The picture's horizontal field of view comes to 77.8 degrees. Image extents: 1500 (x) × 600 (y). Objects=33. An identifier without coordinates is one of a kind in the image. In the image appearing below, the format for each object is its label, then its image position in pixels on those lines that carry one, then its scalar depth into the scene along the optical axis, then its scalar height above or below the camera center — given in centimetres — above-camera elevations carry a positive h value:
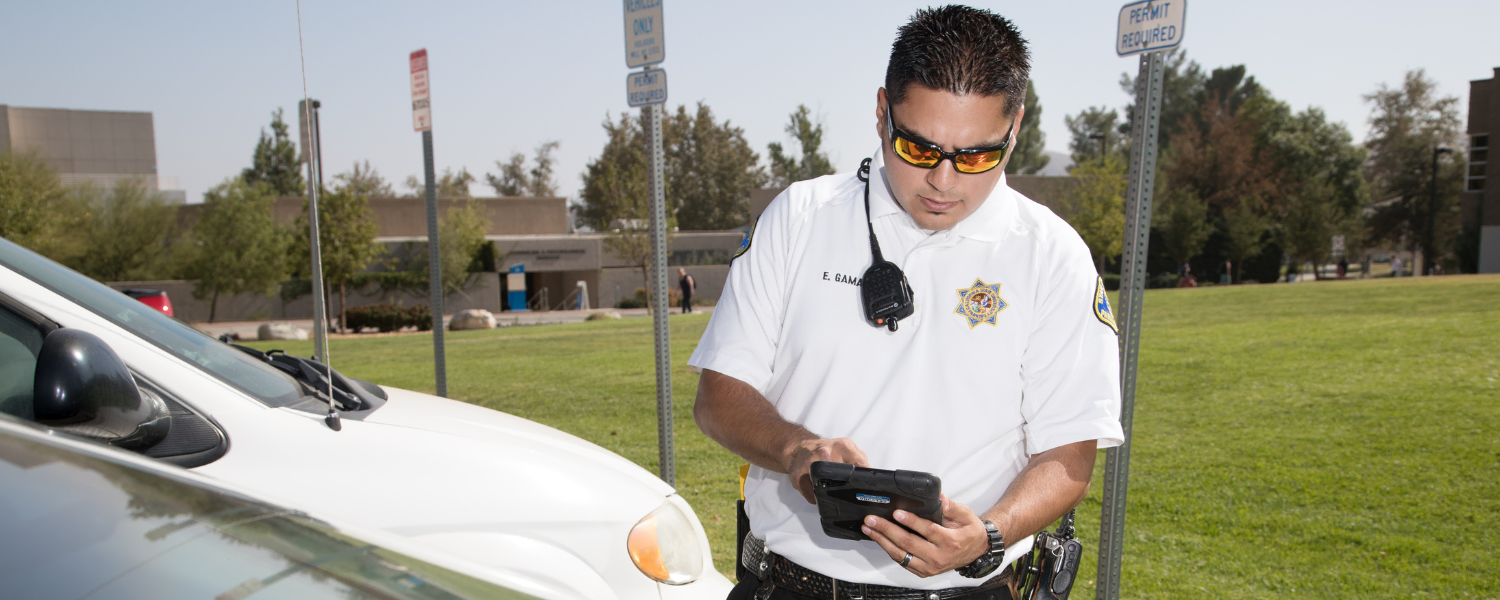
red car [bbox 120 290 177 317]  1691 -112
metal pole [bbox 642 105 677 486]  452 -32
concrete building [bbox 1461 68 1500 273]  4366 +225
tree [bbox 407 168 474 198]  5442 +359
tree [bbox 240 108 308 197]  7288 +581
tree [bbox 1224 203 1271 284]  4872 -44
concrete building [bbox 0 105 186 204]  5184 +594
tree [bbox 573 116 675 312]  3922 +82
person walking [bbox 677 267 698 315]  3052 -178
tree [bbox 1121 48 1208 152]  8775 +1295
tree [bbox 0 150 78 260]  3058 +117
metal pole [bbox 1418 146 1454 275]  4756 -78
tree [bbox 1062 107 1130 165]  10256 +1110
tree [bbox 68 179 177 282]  3772 +22
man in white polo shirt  182 -23
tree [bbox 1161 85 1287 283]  4947 +310
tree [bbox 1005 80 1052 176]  8106 +747
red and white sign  639 +97
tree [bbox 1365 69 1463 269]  6512 +461
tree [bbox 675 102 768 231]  7594 +492
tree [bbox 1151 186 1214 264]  4847 -8
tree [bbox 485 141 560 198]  8000 +470
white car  229 -59
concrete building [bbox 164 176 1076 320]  4366 -95
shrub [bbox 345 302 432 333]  2700 -237
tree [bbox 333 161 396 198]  5869 +390
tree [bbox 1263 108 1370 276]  5000 +274
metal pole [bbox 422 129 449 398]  654 -29
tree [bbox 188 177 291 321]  3550 -37
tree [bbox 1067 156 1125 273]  3988 +82
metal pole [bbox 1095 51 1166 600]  326 -16
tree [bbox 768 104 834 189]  5575 +539
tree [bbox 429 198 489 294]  4097 -27
